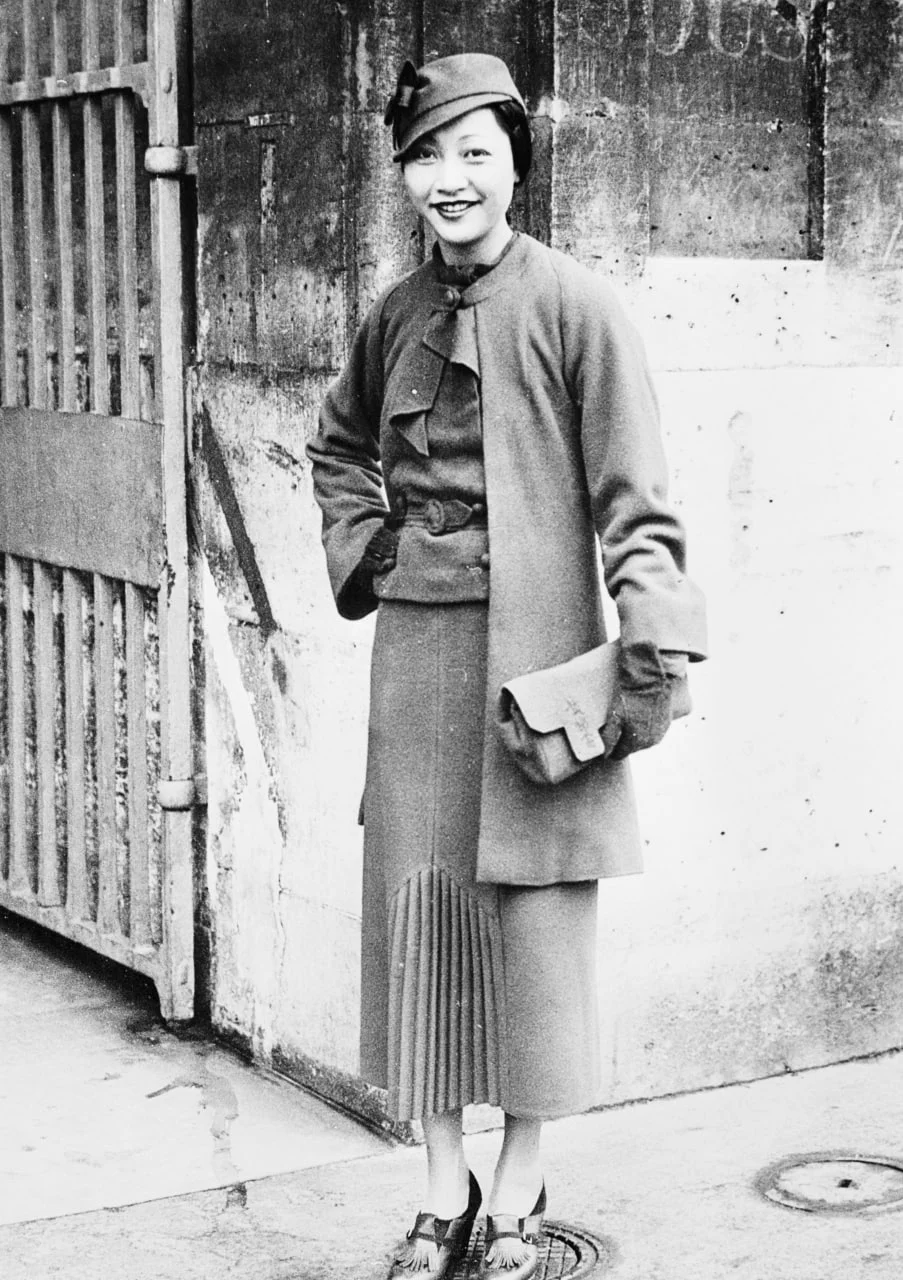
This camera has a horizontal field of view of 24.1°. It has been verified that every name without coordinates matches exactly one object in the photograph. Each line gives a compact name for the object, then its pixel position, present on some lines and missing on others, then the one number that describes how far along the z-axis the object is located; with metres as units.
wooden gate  5.02
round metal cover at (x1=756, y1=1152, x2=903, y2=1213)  4.09
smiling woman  3.39
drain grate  3.78
